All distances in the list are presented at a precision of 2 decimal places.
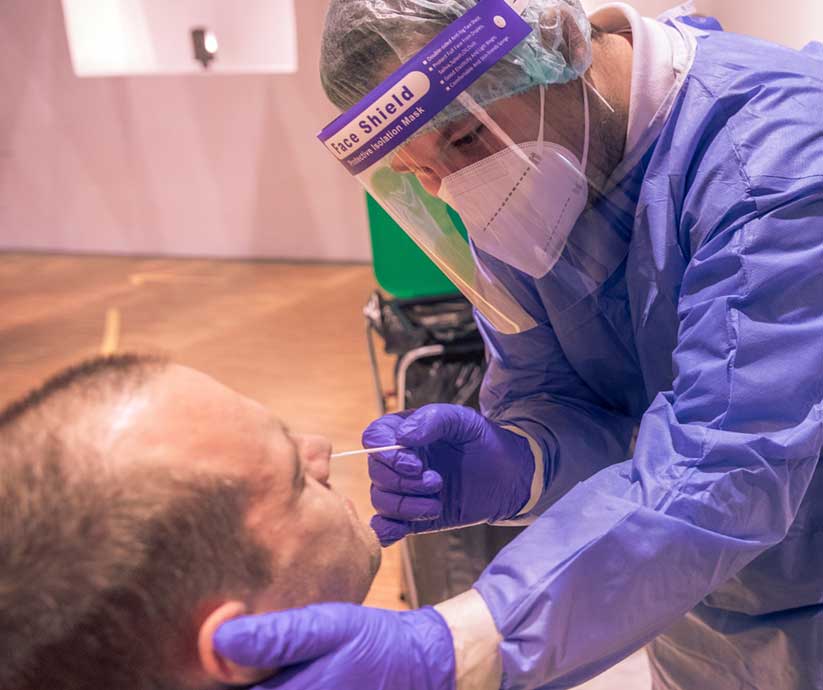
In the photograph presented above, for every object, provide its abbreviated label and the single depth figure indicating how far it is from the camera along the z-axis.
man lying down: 0.70
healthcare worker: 0.79
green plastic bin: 1.93
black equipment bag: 1.86
